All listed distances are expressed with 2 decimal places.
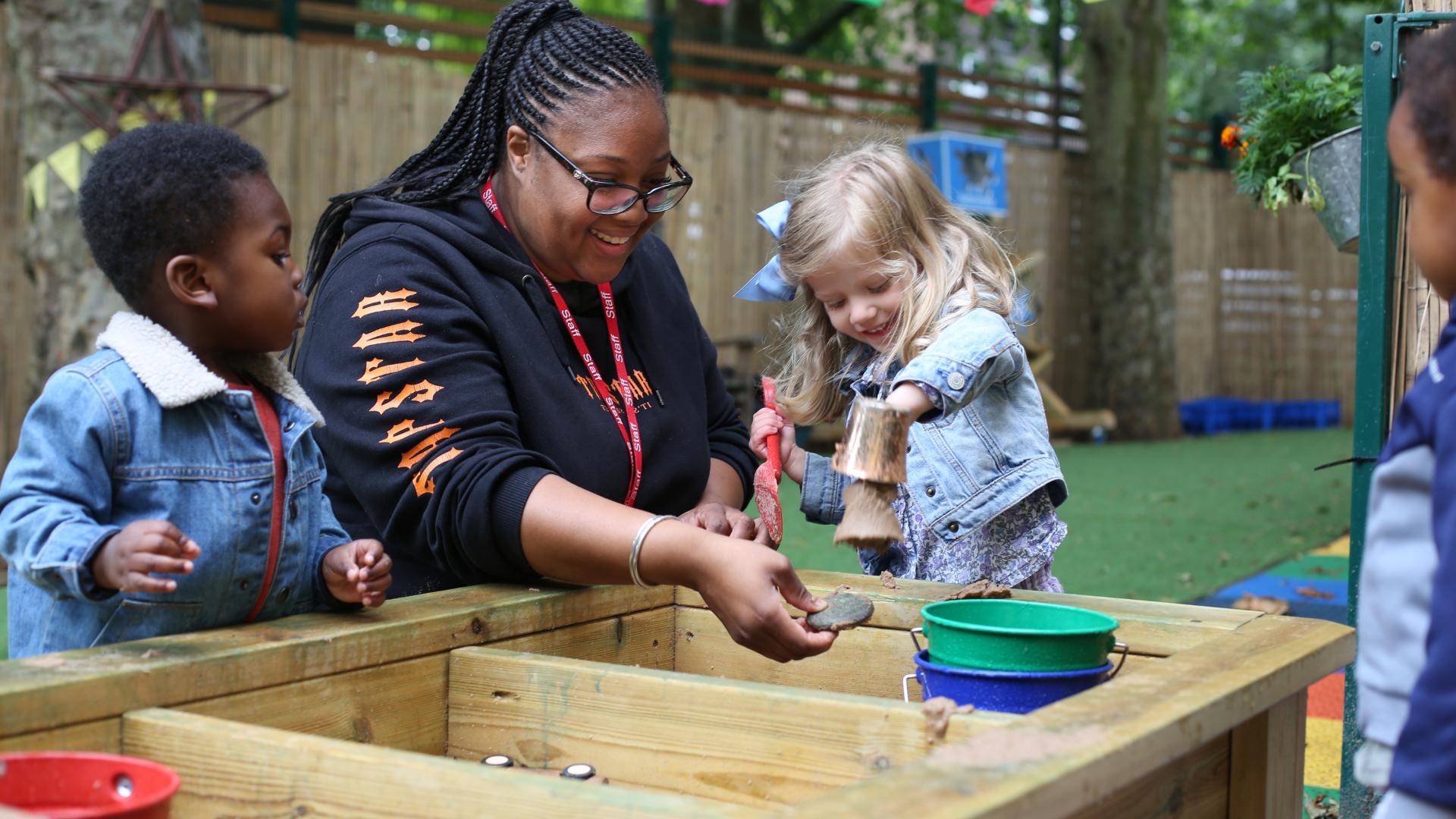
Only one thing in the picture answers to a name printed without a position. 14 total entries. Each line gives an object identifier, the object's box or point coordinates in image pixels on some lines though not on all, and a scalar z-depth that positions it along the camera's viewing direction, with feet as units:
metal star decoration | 17.47
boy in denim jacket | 5.38
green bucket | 5.45
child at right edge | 4.00
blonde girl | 8.34
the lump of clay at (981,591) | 6.70
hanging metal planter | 10.04
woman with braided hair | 6.28
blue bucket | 5.44
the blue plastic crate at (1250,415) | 45.47
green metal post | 8.56
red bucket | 3.88
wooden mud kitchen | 3.97
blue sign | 34.96
